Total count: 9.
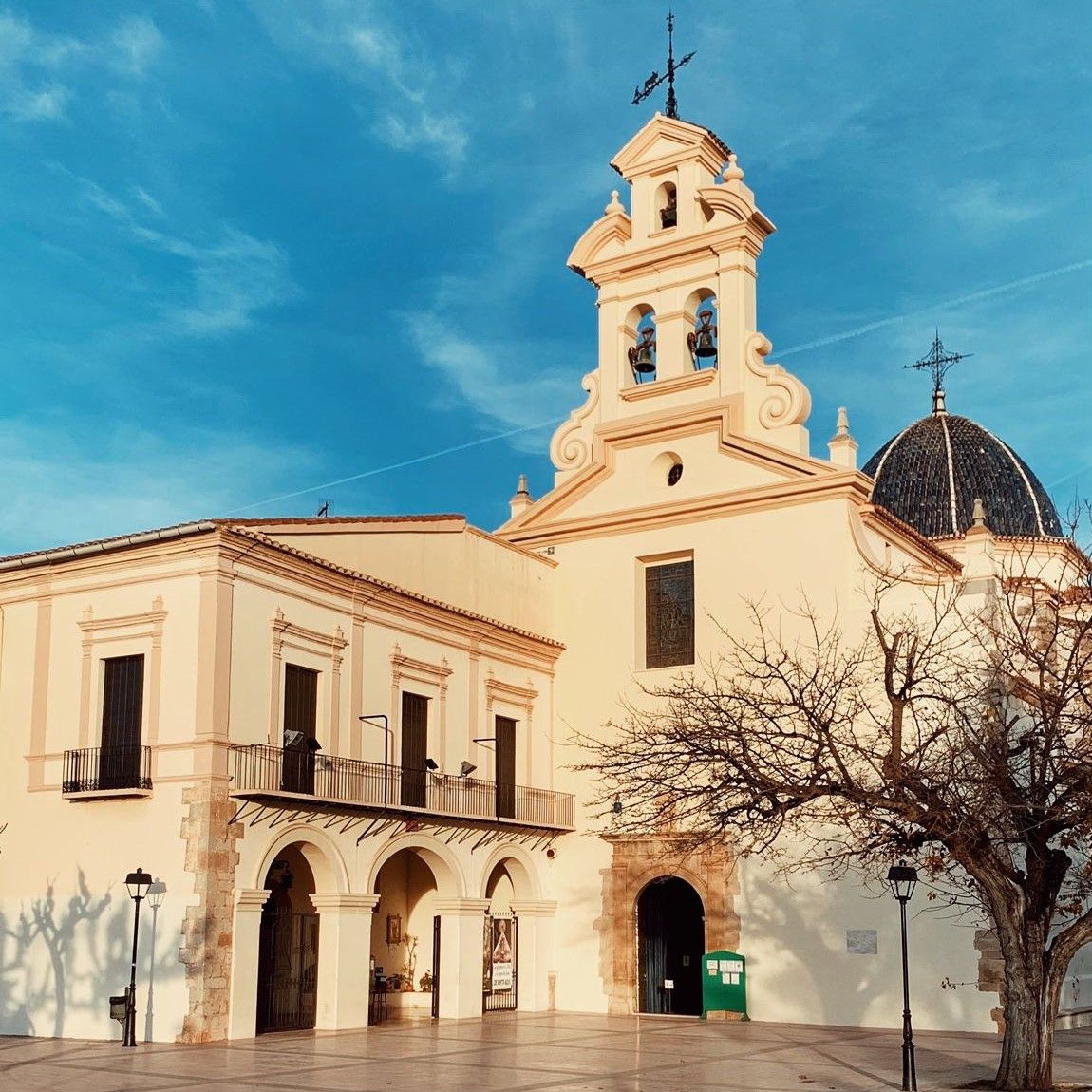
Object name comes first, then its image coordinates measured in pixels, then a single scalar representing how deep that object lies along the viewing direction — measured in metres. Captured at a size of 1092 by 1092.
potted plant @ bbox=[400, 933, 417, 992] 29.92
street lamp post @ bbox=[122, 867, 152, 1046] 21.33
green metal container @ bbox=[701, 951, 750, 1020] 27.61
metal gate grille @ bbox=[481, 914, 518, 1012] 28.89
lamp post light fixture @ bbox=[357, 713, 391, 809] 25.66
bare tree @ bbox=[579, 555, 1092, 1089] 16.02
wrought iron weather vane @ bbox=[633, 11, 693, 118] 34.03
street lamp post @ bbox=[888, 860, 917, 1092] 16.81
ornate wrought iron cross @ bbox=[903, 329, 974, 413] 44.97
